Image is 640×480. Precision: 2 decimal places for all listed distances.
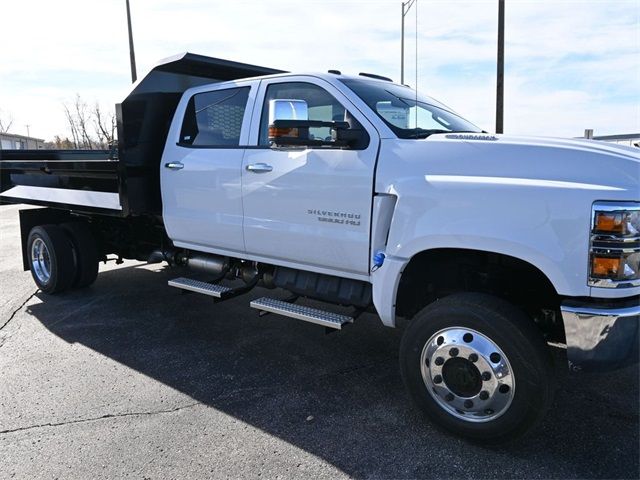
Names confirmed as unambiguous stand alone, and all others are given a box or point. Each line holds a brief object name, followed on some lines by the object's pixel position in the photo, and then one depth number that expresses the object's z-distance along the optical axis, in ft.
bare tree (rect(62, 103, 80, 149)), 131.13
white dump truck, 8.53
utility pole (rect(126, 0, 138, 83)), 58.34
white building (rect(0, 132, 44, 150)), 147.81
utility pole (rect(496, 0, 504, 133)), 41.50
